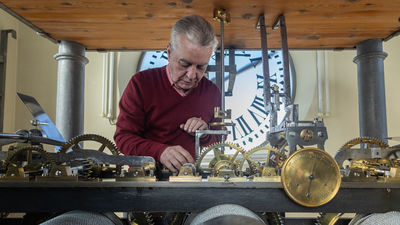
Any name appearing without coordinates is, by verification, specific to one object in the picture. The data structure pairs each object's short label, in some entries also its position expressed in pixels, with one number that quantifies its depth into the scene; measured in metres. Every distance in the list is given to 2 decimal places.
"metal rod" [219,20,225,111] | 1.56
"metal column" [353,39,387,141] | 2.23
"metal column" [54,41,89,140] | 2.32
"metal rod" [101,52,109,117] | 3.38
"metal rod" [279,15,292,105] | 1.82
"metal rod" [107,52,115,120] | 3.37
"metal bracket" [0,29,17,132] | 3.15
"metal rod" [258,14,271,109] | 1.75
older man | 1.42
